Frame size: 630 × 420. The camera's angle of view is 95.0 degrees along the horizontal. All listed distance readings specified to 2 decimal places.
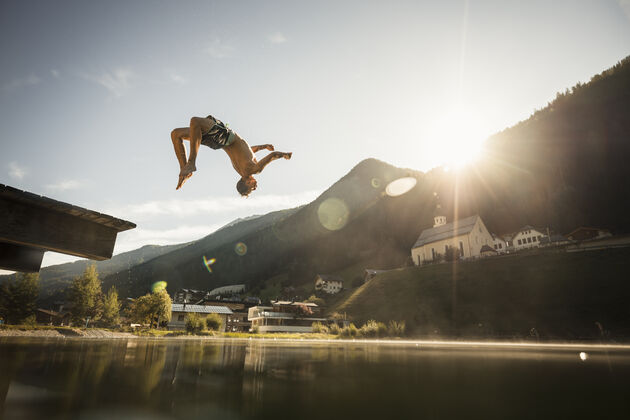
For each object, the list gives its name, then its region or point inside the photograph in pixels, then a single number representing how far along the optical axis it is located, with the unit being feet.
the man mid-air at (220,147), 11.77
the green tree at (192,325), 101.91
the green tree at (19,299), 115.85
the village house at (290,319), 163.33
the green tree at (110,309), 150.41
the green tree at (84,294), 127.34
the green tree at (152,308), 118.32
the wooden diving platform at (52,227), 9.44
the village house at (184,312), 184.76
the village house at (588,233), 181.57
